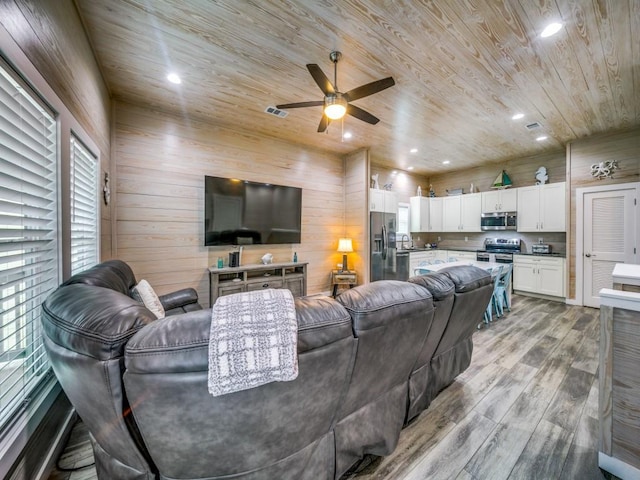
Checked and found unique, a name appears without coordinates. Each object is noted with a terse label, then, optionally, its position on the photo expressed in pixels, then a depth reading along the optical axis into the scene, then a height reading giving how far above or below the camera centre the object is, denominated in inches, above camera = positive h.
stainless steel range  212.7 -11.8
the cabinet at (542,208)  186.4 +21.8
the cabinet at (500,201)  213.2 +31.1
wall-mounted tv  147.6 +15.8
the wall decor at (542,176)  204.2 +48.4
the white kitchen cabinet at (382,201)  200.4 +29.6
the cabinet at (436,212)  262.8 +25.5
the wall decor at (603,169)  161.7 +43.2
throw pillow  73.4 -17.5
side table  190.5 -30.4
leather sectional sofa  31.0 -21.0
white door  156.3 +0.1
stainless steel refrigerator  194.9 -8.1
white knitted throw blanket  30.9 -13.7
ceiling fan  84.6 +51.6
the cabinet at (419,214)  257.9 +23.3
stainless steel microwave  213.8 +13.5
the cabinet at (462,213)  236.2 +23.4
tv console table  143.1 -24.7
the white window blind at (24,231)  39.7 +1.3
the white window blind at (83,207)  73.0 +10.0
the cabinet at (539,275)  182.5 -28.6
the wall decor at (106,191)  105.9 +20.2
